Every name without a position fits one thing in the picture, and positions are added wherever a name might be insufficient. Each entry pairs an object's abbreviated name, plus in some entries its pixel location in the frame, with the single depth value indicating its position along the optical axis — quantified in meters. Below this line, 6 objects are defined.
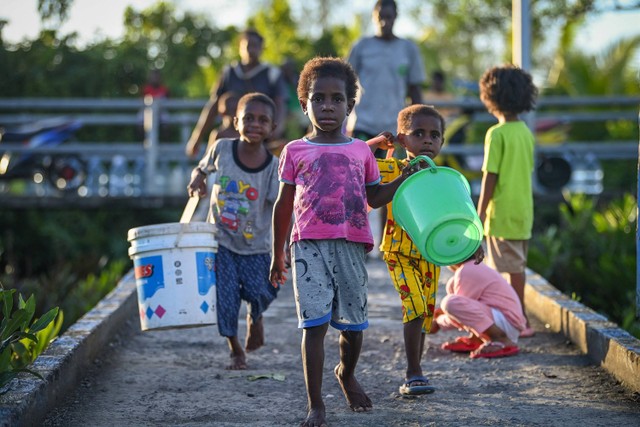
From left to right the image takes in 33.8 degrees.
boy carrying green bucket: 5.21
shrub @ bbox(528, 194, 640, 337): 9.12
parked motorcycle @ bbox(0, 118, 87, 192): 14.04
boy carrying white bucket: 5.94
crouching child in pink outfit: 6.14
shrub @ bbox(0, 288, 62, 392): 4.54
